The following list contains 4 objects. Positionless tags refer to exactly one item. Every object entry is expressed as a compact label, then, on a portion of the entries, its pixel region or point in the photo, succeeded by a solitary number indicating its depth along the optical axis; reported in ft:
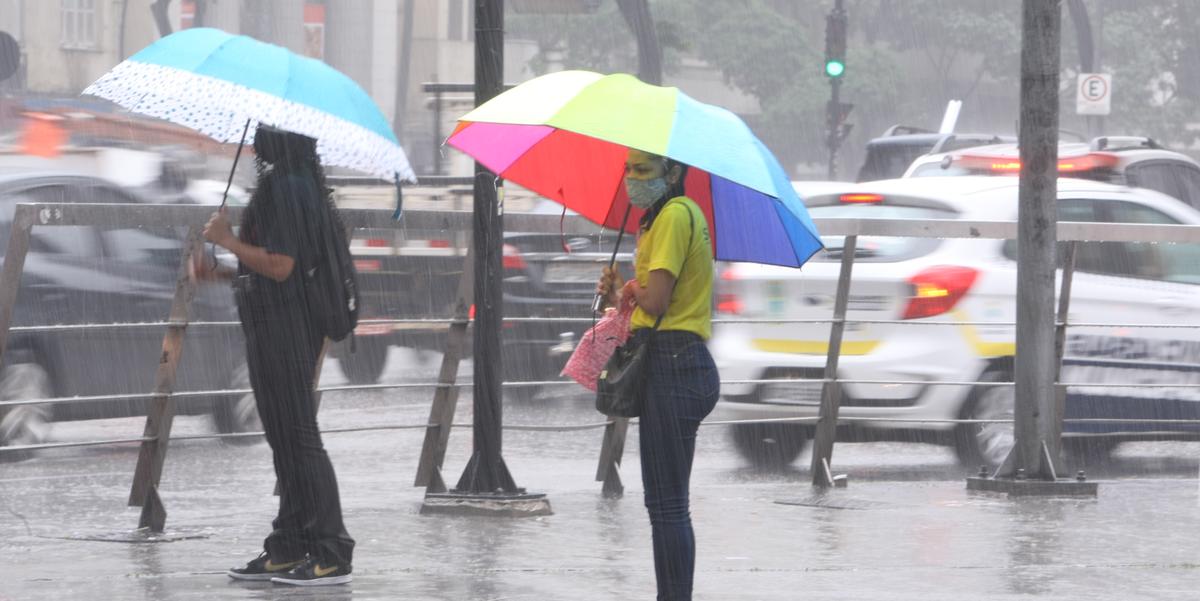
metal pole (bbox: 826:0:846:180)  213.66
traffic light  198.70
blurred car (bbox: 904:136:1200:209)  98.37
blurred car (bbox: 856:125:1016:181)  143.54
